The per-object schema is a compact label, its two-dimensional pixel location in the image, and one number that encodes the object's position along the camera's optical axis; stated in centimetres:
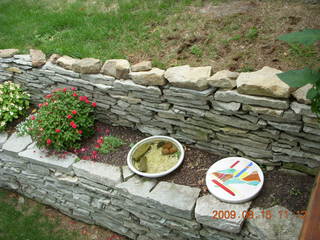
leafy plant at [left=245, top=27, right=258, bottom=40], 349
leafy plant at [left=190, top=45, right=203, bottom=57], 349
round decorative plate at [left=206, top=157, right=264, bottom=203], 270
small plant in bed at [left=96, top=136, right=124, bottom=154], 353
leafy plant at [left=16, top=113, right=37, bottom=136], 396
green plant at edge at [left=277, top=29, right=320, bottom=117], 182
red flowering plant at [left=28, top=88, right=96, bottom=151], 347
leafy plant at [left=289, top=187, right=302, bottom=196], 270
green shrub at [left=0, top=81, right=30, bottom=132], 412
